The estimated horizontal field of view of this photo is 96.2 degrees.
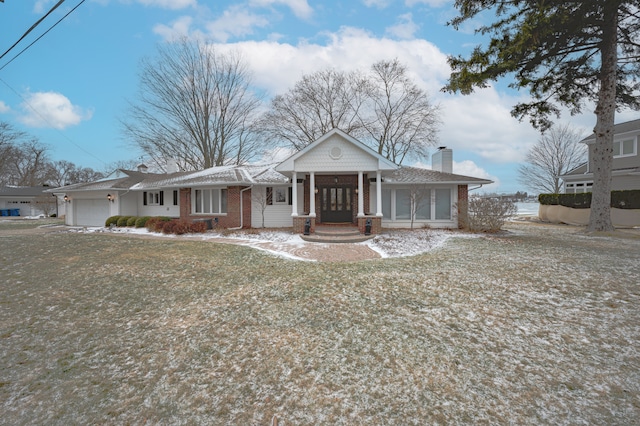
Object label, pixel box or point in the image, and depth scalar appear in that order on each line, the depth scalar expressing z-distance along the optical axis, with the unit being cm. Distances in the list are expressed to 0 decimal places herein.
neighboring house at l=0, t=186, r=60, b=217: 3647
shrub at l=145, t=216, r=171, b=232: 1559
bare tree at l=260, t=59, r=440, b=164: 2791
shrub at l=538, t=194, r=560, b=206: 2059
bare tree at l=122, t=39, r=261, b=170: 2733
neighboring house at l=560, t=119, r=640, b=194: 1846
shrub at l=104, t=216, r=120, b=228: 1905
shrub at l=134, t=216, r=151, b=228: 1772
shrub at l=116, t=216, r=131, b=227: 1869
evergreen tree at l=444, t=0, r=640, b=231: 1076
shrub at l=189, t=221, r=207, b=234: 1482
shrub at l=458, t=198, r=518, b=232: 1367
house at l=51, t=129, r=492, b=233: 1328
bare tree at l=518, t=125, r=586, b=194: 3228
